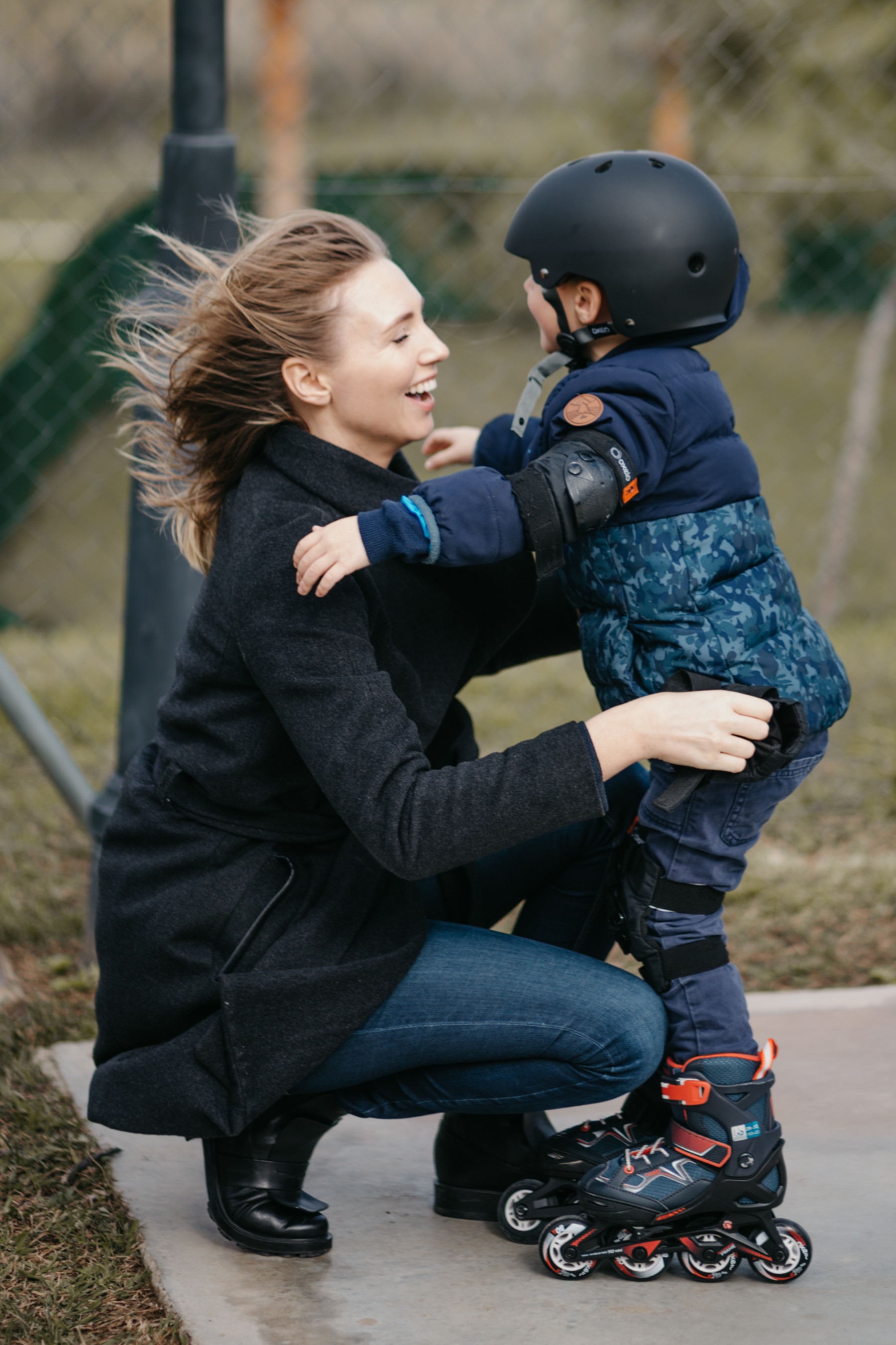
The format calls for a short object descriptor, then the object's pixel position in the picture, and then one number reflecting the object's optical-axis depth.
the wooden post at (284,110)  5.84
